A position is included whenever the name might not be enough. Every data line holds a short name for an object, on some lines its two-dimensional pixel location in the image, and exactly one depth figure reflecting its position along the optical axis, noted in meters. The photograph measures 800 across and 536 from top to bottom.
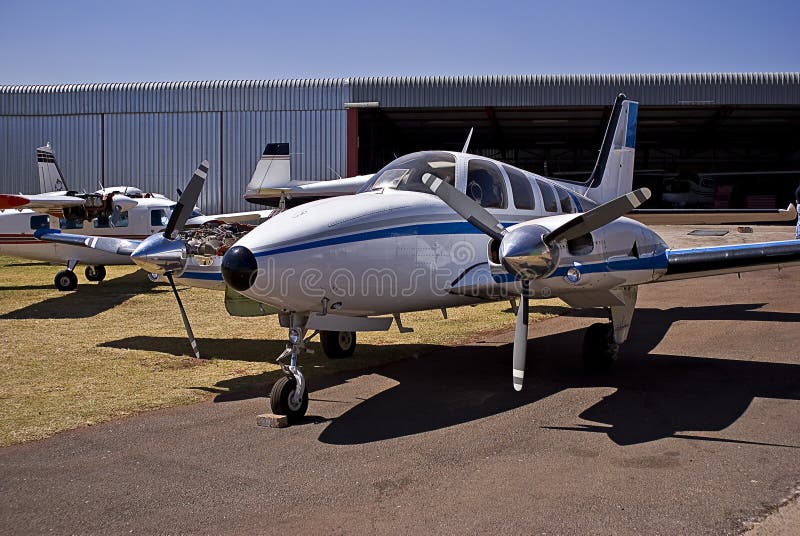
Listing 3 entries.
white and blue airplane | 7.83
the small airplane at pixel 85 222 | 23.36
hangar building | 33.66
